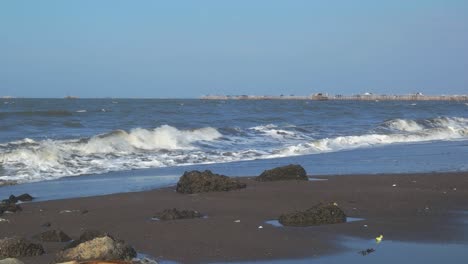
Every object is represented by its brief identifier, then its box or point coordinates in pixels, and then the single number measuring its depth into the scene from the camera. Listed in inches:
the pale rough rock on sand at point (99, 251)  415.3
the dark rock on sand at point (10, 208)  664.9
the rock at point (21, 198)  741.9
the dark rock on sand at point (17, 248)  448.8
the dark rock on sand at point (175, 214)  589.6
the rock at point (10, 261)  364.5
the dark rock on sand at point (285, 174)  891.8
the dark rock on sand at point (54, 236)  505.6
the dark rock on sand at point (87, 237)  465.6
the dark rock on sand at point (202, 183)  781.9
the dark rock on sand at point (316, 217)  556.4
